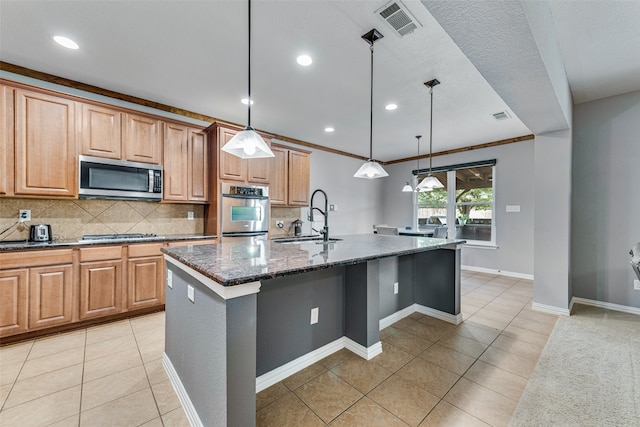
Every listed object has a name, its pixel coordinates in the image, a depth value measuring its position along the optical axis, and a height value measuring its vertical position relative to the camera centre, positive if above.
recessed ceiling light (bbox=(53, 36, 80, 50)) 2.25 +1.46
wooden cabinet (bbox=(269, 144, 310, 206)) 4.48 +0.62
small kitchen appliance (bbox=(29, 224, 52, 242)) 2.76 -0.22
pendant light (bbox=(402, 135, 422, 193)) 4.98 +0.53
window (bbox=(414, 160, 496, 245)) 5.52 +0.24
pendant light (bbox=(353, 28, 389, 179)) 2.84 +0.45
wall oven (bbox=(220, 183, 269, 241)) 3.65 +0.02
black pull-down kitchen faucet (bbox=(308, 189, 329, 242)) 2.56 -0.16
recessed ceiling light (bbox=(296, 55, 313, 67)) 2.51 +1.46
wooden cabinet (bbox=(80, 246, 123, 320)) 2.72 -0.73
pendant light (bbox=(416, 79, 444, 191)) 3.54 +0.40
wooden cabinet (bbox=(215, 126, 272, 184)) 3.63 +0.67
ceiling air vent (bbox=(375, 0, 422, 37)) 1.90 +1.46
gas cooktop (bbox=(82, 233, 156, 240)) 3.10 -0.29
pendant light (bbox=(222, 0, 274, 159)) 1.95 +0.50
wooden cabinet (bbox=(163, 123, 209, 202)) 3.46 +0.65
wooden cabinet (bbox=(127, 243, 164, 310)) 2.99 -0.74
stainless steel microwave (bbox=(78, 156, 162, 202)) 2.92 +0.38
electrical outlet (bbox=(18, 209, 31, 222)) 2.77 -0.04
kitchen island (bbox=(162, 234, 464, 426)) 1.23 -0.67
